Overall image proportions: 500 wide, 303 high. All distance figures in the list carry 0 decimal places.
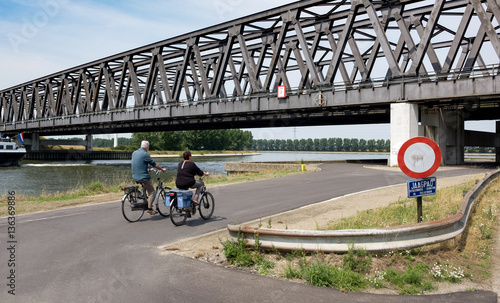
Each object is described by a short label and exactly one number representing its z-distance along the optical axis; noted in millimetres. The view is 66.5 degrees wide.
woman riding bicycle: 9180
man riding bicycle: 9711
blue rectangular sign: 6906
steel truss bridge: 27672
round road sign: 6871
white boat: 59947
